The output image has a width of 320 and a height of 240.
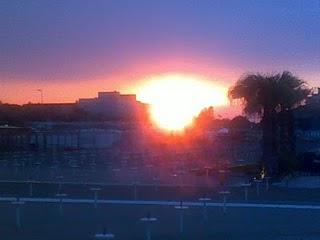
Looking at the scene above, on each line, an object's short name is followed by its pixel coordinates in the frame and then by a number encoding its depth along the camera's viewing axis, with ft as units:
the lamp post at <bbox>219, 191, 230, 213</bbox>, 67.96
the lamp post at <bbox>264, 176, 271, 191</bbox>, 84.72
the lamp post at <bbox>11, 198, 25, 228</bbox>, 59.66
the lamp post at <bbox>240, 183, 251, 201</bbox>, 78.08
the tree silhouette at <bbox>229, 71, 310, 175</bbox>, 105.60
